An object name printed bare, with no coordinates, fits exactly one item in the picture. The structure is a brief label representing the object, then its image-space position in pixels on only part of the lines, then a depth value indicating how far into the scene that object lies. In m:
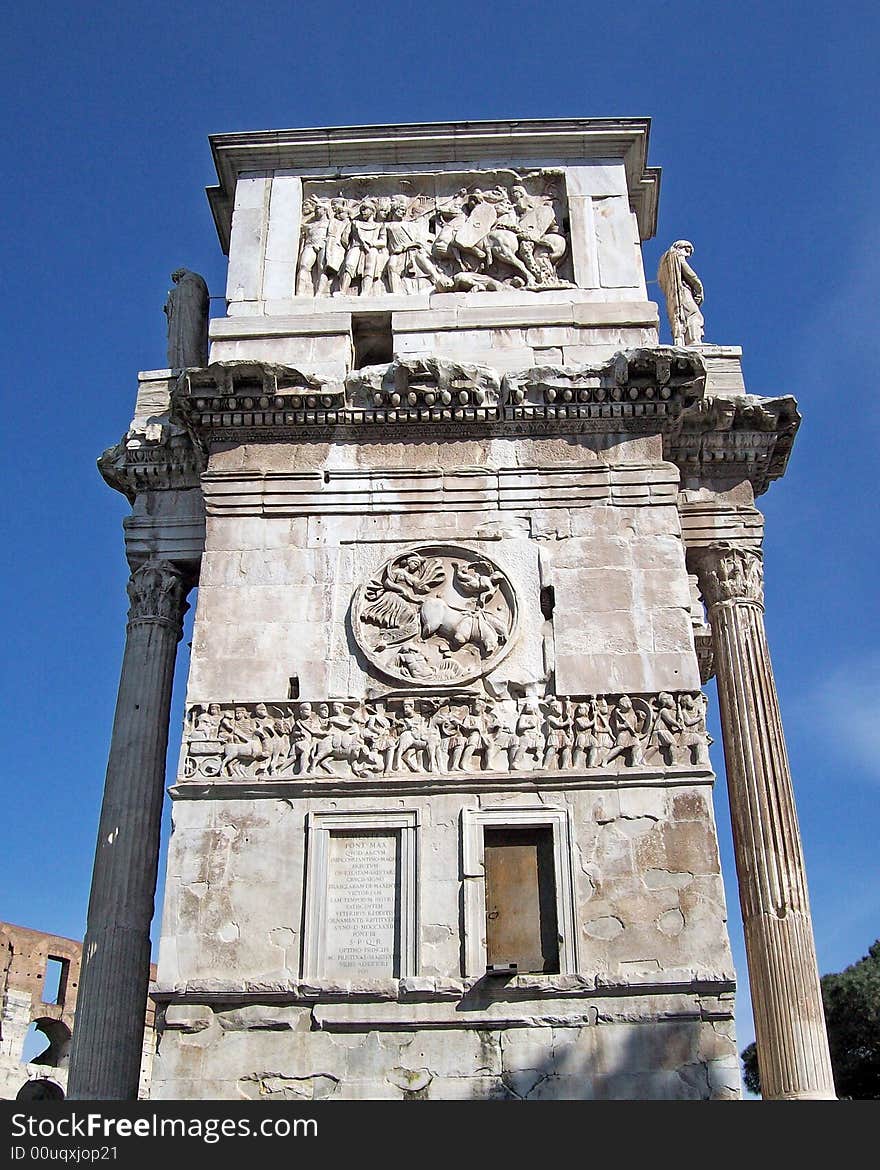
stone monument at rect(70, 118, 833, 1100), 12.34
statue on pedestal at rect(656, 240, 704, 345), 17.84
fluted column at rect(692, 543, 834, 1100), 13.30
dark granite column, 14.17
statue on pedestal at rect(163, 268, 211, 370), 18.14
